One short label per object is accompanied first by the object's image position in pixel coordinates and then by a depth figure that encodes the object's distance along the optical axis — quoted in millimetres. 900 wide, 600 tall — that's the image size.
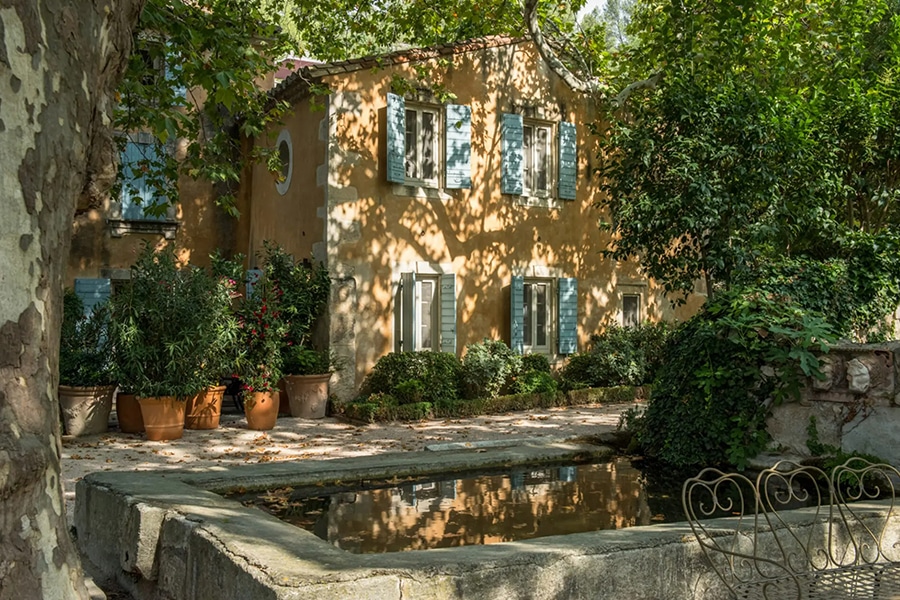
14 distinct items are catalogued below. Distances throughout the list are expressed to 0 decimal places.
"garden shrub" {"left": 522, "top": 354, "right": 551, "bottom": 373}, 13992
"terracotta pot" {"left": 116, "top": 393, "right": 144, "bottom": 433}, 10312
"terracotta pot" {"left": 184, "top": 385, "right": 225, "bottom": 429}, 10828
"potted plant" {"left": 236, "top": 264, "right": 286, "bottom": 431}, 10828
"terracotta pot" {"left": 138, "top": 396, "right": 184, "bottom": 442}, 9875
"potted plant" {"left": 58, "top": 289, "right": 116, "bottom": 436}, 10023
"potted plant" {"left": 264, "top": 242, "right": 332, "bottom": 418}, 12008
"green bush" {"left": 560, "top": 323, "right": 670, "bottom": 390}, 14289
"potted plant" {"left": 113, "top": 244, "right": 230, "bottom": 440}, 9781
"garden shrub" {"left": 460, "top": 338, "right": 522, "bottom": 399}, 12984
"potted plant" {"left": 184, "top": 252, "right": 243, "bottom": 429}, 10195
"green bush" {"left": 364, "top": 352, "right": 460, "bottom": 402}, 12641
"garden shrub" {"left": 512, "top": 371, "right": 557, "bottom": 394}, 13516
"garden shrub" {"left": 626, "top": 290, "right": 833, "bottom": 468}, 6012
